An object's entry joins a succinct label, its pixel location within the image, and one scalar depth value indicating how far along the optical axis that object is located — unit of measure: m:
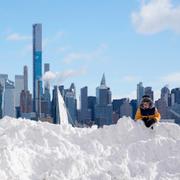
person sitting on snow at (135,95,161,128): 14.01
